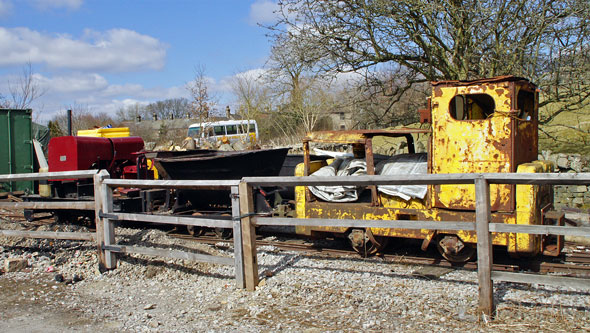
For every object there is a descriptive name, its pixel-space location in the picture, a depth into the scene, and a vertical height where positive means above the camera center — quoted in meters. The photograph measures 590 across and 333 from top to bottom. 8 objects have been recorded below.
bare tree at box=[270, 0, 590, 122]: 9.41 +2.33
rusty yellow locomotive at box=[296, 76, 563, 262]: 5.44 -0.34
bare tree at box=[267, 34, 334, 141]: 25.16 +2.29
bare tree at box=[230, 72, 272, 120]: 29.39 +2.98
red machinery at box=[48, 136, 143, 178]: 9.70 +0.03
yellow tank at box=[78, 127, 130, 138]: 12.37 +0.61
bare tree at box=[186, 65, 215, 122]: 25.45 +2.61
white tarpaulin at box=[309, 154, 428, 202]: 6.09 -0.39
